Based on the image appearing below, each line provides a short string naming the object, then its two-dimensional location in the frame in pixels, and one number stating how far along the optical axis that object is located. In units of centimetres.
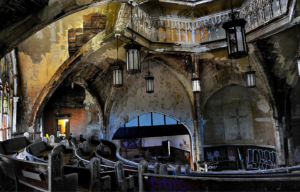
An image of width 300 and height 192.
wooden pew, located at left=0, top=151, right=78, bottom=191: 245
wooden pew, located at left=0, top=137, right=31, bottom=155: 531
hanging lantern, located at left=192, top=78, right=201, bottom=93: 880
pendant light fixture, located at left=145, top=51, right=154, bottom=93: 851
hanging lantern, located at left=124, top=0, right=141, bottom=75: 532
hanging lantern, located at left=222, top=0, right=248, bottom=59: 408
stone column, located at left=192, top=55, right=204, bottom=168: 1128
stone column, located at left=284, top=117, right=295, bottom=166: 958
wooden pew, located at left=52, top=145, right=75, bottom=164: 595
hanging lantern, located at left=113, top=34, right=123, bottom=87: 677
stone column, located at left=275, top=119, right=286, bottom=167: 960
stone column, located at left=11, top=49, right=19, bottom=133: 764
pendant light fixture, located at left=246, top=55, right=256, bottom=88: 817
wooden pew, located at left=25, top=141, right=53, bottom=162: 425
